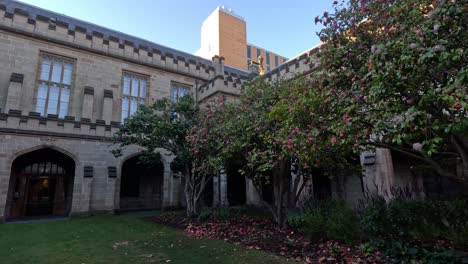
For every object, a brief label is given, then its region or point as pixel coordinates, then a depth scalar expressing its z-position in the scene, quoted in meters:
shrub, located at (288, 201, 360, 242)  6.35
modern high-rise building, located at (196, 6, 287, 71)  44.91
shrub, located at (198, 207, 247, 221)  11.35
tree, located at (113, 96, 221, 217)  11.29
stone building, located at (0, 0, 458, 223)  13.45
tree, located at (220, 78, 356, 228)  6.19
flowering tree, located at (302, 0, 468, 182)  3.44
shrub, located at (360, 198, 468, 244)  5.76
